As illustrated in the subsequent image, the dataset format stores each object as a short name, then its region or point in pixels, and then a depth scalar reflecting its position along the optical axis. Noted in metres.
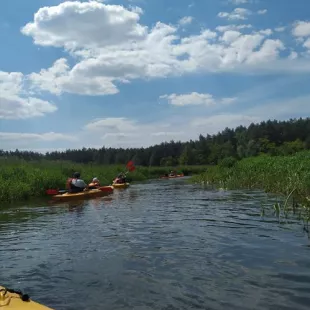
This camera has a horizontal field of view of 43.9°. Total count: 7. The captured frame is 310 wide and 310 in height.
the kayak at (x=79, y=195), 16.47
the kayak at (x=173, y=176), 47.38
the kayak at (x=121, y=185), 25.89
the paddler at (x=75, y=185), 17.25
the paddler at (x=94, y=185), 19.65
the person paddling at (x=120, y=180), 27.58
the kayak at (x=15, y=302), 3.67
